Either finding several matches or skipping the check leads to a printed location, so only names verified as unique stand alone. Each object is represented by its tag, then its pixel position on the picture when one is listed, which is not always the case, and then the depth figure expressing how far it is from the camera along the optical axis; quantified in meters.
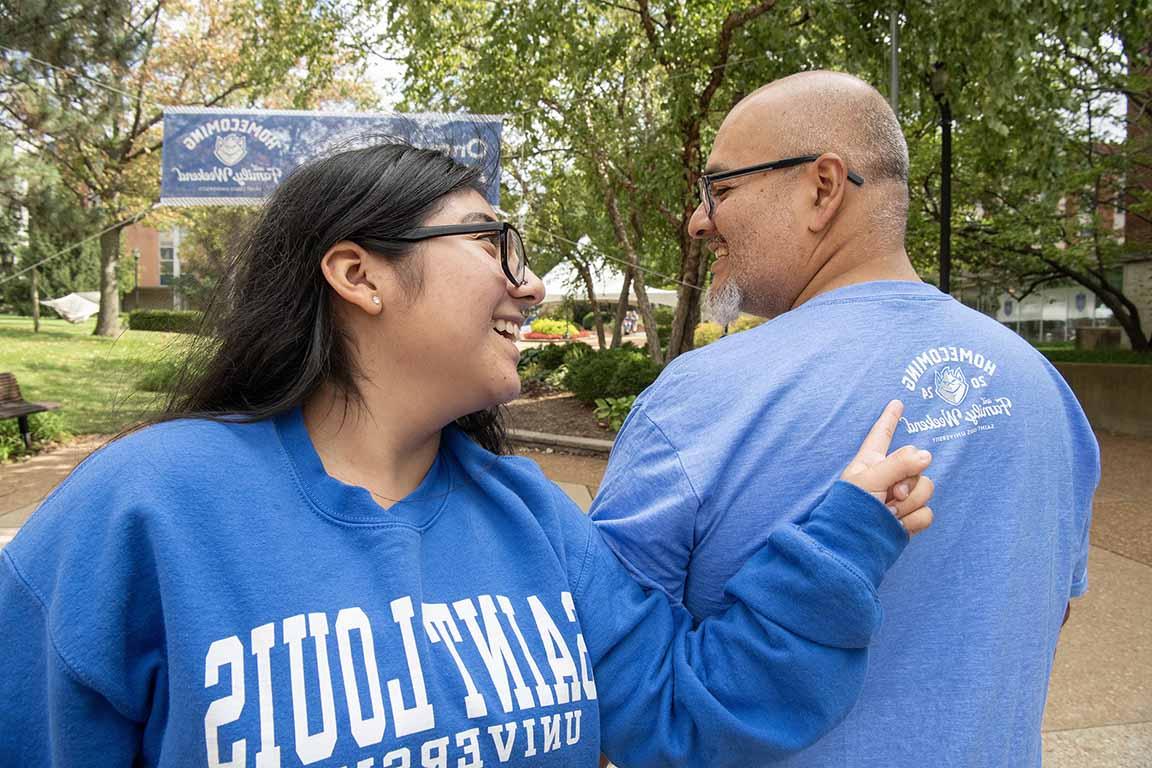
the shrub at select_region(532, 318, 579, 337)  28.67
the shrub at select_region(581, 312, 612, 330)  47.17
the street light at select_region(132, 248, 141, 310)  47.29
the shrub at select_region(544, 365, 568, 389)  15.69
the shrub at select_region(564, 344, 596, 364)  15.87
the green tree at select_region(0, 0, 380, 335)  11.79
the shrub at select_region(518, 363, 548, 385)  16.77
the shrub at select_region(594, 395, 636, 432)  11.01
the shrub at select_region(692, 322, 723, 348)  20.14
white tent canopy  22.30
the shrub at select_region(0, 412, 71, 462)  9.10
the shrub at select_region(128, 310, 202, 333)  27.02
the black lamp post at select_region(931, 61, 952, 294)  8.09
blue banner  9.52
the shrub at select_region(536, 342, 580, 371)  17.59
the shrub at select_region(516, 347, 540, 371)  17.67
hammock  34.78
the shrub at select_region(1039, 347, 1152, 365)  13.48
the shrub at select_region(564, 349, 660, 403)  12.24
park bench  9.02
